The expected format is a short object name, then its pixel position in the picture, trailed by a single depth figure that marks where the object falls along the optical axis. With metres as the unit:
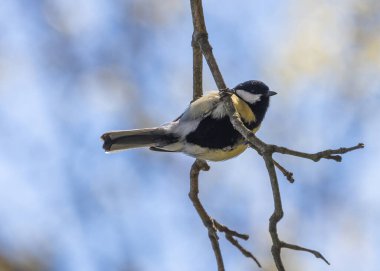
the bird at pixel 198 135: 6.77
